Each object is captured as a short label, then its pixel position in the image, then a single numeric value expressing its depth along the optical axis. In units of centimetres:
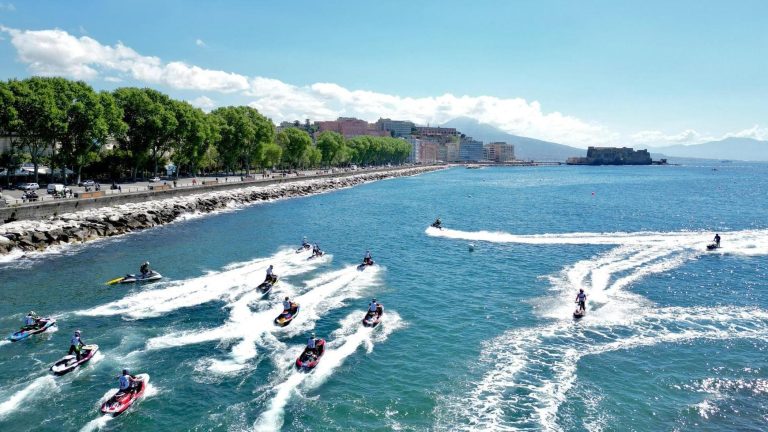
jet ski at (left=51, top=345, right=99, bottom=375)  2528
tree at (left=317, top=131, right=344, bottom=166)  18500
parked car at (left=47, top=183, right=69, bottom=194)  6759
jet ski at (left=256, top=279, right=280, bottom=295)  3897
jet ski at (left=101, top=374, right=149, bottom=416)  2170
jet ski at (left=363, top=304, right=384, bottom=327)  3225
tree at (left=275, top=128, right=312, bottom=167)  15500
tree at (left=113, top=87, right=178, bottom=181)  9225
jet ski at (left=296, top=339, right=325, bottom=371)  2595
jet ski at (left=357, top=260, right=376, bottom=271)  4812
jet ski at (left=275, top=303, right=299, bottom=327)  3231
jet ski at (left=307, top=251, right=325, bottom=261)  5230
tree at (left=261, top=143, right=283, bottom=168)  13400
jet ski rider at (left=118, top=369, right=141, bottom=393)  2273
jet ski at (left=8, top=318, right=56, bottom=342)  2920
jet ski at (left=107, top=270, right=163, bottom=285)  4103
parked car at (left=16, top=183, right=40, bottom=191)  7457
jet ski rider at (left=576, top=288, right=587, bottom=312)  3450
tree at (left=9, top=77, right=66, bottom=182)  6881
